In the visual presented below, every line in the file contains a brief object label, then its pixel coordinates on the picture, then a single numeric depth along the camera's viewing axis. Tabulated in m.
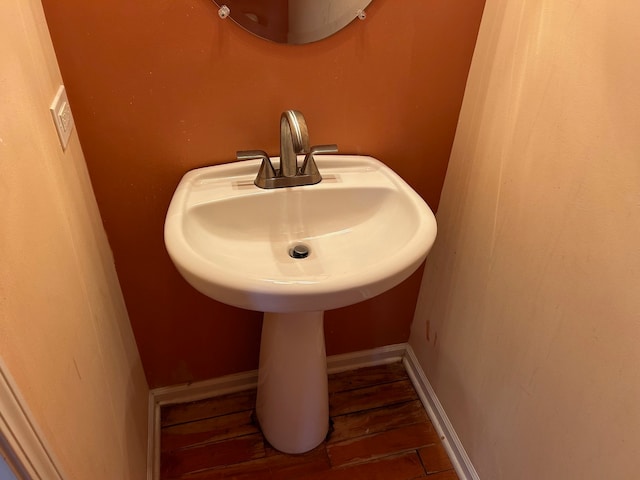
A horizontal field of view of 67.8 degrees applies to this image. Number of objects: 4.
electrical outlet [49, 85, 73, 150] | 0.86
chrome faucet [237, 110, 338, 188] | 1.05
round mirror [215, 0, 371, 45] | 0.97
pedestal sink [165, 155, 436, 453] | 0.92
